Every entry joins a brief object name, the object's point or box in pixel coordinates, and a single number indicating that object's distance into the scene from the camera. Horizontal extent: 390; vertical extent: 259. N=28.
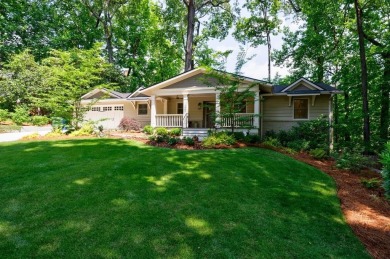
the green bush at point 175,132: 14.09
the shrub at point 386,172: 3.05
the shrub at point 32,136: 11.07
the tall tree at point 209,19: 20.30
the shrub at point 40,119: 13.79
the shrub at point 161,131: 13.89
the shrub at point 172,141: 10.21
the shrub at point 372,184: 5.95
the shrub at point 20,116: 18.05
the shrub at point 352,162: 7.77
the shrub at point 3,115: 17.73
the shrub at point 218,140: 10.23
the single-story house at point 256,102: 12.91
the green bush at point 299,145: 10.65
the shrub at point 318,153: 9.63
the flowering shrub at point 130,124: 17.34
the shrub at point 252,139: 11.10
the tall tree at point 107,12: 24.00
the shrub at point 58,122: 12.92
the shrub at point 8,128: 14.99
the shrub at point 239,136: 11.32
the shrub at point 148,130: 14.91
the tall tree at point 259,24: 22.23
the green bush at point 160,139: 10.63
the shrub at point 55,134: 11.65
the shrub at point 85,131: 12.08
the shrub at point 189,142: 10.20
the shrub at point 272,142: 10.66
